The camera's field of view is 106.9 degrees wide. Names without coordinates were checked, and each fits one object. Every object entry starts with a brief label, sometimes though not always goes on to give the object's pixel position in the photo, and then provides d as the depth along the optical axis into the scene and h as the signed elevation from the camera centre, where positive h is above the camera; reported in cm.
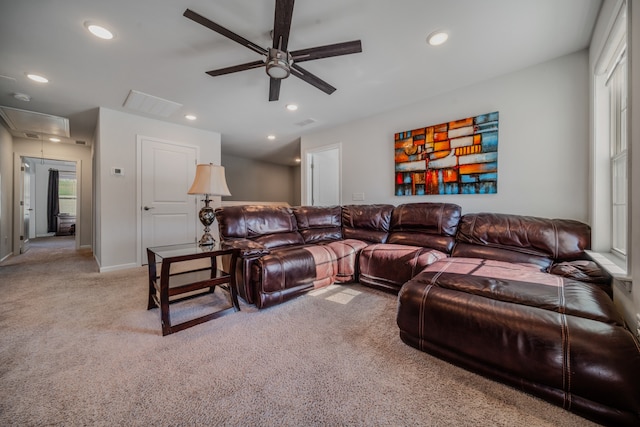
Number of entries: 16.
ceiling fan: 158 +130
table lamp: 241 +28
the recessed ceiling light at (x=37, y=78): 261 +152
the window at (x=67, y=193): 814 +69
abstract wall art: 280 +73
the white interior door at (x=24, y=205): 477 +16
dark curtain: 767 +35
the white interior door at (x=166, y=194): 389 +33
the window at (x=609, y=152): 175 +51
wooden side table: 175 -59
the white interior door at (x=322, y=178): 495 +74
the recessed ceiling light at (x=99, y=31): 191 +151
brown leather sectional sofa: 100 -48
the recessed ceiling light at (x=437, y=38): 203 +154
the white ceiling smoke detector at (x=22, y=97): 302 +151
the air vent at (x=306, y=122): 418 +165
